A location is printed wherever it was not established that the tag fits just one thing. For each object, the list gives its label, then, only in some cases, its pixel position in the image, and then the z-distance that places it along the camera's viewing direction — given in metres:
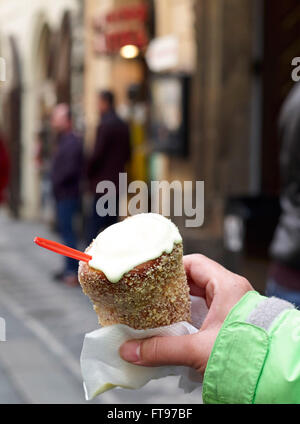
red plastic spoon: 1.05
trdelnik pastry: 1.10
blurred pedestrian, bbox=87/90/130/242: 7.63
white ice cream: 1.10
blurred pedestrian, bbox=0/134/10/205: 7.66
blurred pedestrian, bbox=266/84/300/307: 2.86
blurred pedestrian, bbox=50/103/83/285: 7.59
